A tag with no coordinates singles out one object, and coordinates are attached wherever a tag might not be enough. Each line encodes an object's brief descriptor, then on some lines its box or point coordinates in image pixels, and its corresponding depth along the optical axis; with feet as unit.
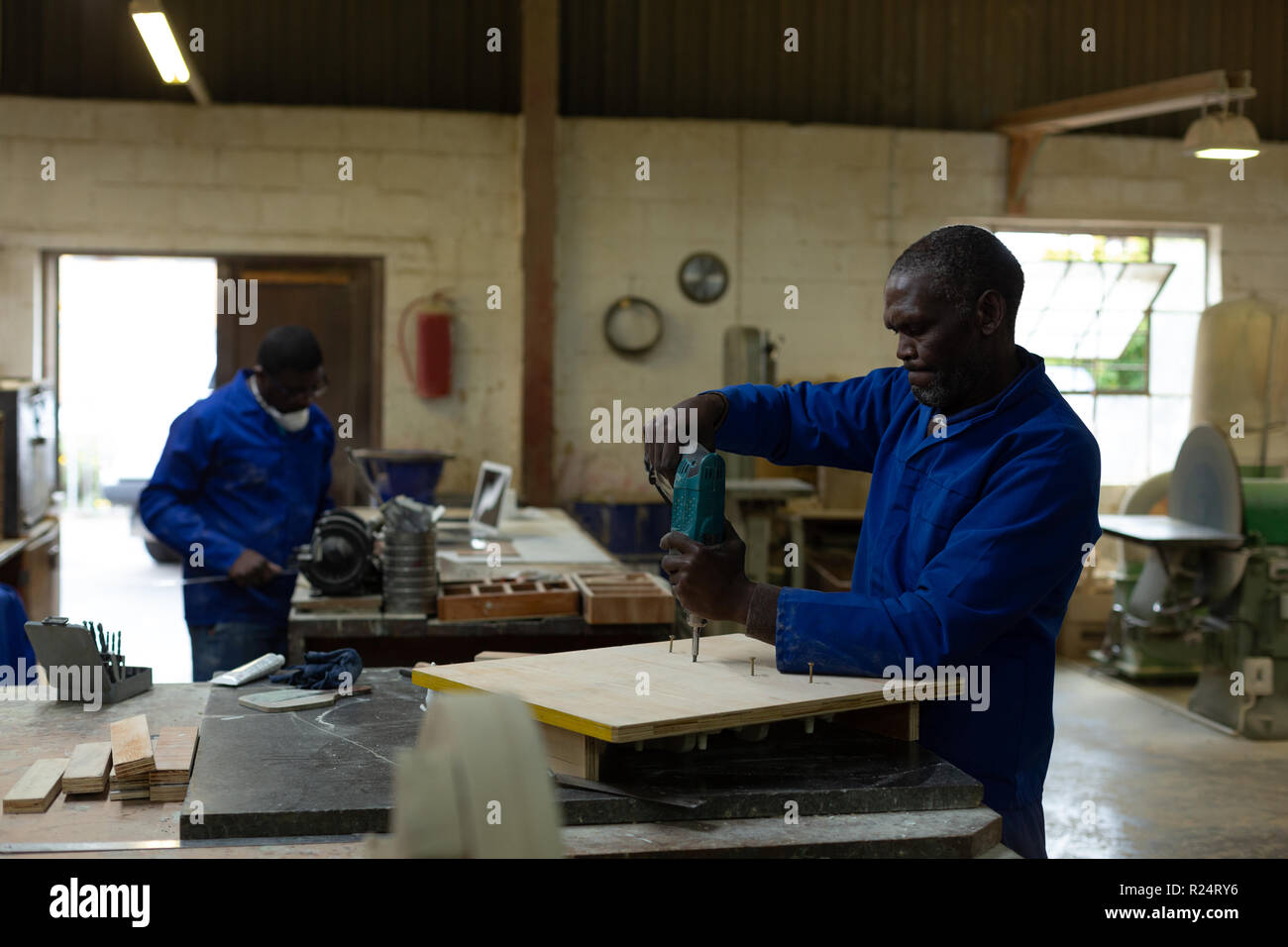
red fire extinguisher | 23.11
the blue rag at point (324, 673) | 6.87
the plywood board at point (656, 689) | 4.97
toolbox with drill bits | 6.75
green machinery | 17.37
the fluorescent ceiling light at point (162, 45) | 12.55
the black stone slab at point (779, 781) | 4.92
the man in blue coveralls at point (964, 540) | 5.51
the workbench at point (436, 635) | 10.36
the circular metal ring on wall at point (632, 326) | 23.95
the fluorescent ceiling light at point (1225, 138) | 18.03
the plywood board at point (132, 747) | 5.24
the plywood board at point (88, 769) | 5.29
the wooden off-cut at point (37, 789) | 5.09
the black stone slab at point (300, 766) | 4.78
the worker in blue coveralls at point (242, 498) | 11.65
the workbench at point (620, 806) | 4.74
